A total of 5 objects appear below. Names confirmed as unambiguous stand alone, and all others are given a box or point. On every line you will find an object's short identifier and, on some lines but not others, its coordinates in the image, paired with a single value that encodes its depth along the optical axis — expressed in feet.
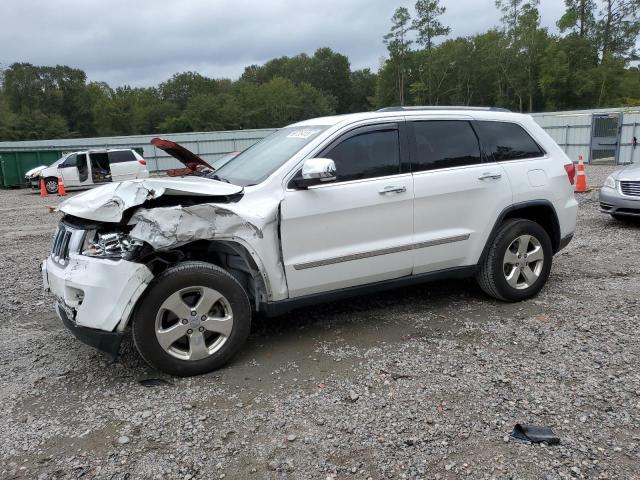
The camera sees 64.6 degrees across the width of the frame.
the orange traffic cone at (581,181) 39.06
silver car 25.82
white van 63.05
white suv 10.95
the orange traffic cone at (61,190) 59.26
